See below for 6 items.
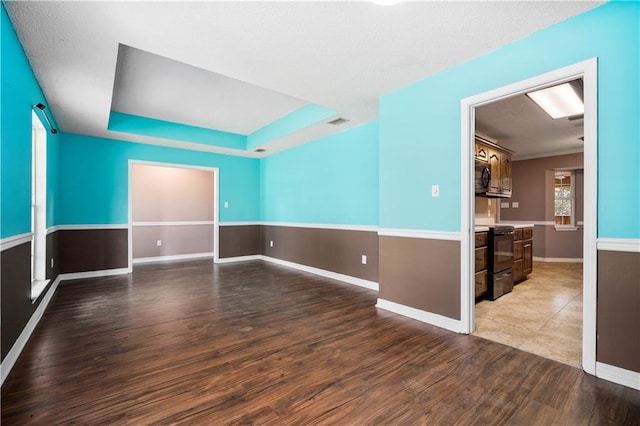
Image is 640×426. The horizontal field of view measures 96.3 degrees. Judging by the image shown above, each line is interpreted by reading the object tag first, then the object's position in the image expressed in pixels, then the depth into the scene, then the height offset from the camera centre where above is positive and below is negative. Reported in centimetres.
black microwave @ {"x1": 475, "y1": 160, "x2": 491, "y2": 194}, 398 +49
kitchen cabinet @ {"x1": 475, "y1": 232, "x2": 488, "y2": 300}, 326 -61
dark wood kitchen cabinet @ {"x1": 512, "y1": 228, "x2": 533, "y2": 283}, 423 -66
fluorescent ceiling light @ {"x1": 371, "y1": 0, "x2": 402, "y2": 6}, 176 +130
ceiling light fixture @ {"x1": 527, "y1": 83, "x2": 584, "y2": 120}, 313 +132
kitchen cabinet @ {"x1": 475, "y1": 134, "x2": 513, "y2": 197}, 403 +74
